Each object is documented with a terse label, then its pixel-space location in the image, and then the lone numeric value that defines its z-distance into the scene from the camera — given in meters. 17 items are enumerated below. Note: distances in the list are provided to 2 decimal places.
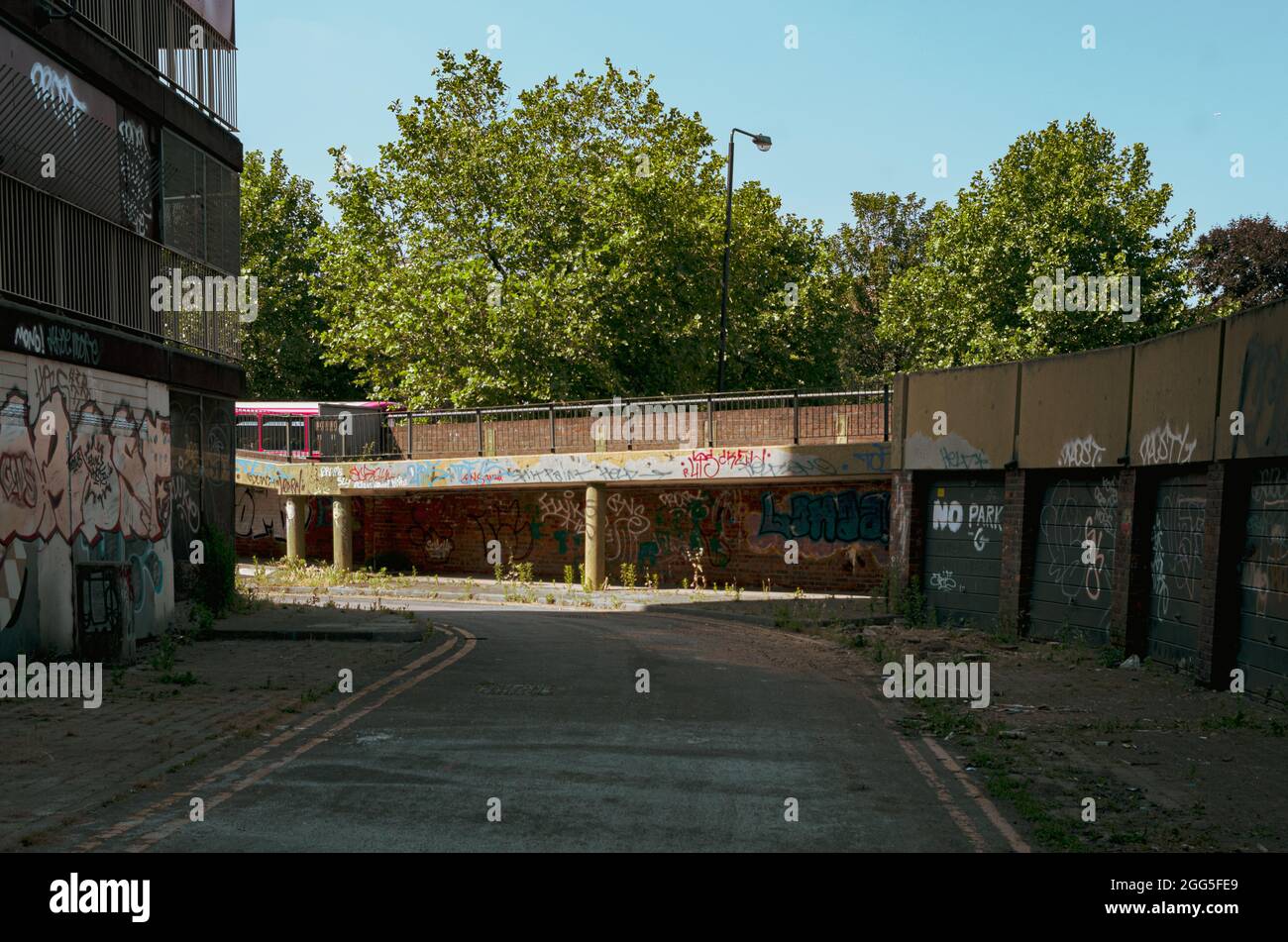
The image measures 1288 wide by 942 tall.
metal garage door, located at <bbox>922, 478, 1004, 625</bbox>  19.64
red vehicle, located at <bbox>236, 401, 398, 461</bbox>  36.91
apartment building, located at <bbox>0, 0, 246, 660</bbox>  13.37
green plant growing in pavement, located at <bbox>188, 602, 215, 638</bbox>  17.09
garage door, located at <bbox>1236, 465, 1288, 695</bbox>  12.07
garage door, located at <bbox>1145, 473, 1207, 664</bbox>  14.22
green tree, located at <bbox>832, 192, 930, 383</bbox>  61.66
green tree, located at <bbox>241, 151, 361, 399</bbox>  53.22
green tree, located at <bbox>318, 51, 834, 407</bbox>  38.53
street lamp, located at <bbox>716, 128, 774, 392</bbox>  38.22
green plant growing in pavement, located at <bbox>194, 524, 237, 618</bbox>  18.95
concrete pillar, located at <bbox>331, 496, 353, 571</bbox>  35.59
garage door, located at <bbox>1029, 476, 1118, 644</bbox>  16.84
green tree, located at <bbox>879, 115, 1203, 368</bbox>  43.44
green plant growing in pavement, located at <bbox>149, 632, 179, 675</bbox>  13.85
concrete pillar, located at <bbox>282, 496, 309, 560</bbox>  36.47
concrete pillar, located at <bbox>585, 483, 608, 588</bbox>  30.37
